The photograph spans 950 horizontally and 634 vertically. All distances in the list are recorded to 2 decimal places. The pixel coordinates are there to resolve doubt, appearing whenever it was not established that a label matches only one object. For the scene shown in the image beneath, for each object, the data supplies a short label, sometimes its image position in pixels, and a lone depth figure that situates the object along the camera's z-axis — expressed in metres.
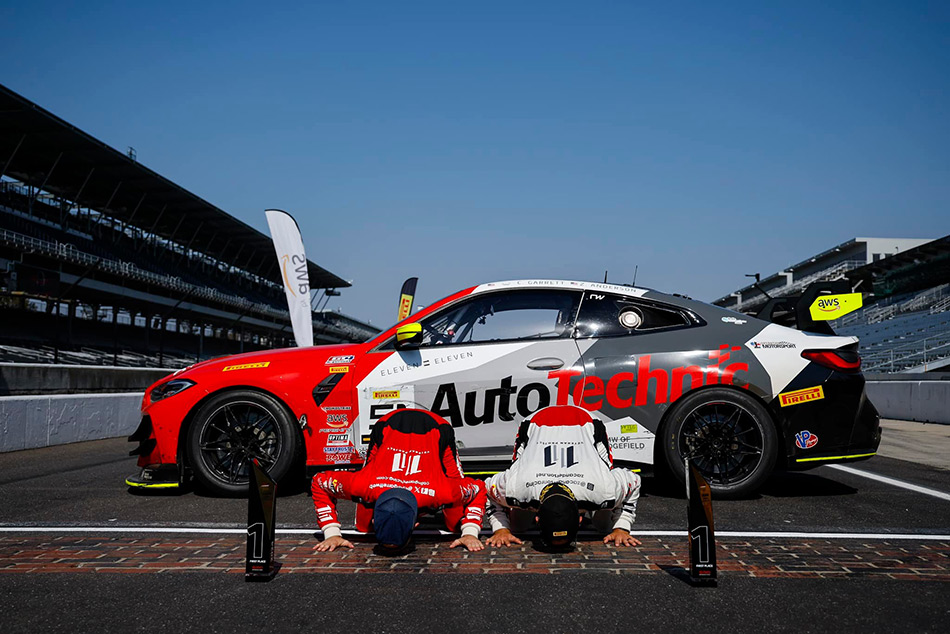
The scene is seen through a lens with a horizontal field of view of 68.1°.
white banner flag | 17.56
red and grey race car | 5.16
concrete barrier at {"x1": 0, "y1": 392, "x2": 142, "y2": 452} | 8.67
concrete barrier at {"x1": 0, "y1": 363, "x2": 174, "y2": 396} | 11.82
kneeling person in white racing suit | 3.61
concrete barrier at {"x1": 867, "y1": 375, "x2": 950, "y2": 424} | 13.66
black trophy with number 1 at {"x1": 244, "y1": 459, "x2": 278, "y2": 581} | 3.22
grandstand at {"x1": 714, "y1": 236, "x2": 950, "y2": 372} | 31.53
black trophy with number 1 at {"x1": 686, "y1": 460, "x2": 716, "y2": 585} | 3.16
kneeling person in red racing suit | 3.88
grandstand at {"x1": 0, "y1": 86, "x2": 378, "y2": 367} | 29.98
